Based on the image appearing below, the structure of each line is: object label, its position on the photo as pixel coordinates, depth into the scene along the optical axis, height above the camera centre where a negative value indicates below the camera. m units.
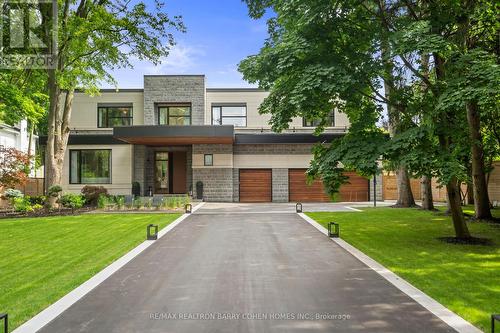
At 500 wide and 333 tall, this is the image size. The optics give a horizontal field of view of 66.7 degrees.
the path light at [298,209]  20.31 -1.63
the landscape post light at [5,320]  4.39 -1.64
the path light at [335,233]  12.56 -1.81
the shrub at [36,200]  23.46 -1.18
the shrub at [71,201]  22.11 -1.19
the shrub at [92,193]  25.97 -0.87
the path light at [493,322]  4.26 -1.72
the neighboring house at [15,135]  29.44 +3.77
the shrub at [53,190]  21.00 -0.51
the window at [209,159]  28.50 +1.54
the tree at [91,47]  20.41 +7.69
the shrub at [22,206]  20.84 -1.37
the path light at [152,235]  12.16 -1.80
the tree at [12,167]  20.03 +0.76
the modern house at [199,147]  28.55 +2.50
